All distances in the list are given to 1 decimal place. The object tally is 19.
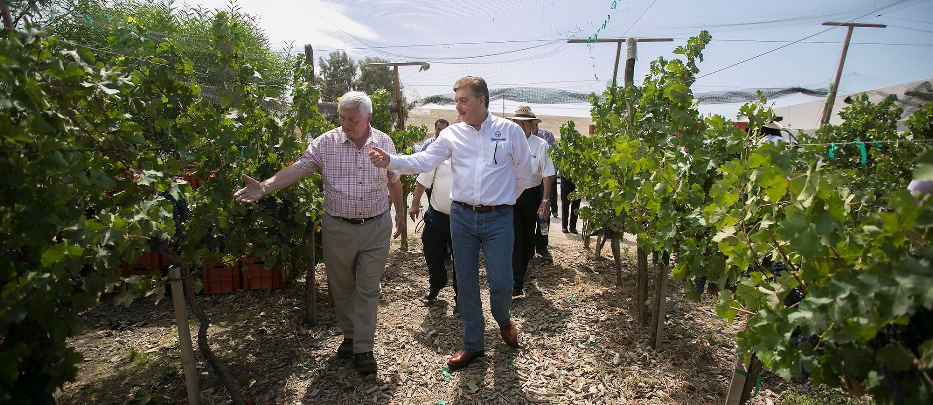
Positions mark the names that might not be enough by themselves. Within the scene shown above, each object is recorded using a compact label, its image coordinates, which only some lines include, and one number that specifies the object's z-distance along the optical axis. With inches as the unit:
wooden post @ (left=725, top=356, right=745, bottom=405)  95.7
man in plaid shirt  125.8
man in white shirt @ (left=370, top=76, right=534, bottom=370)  127.1
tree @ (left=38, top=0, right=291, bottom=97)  128.0
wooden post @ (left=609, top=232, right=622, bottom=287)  201.5
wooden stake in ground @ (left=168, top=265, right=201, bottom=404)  105.4
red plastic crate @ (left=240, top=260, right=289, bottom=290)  188.4
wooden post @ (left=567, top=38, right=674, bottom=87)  307.9
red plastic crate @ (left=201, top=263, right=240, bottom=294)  186.4
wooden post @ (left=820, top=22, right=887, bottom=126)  405.6
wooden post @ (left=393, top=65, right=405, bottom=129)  335.4
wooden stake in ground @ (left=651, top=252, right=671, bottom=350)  142.6
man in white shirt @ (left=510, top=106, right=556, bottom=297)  191.3
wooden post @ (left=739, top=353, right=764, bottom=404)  95.3
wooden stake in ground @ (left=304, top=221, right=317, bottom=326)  159.2
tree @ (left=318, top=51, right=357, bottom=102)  1230.3
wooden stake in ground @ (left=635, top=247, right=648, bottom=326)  159.6
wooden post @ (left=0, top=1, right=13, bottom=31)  132.1
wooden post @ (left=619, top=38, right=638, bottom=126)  191.9
